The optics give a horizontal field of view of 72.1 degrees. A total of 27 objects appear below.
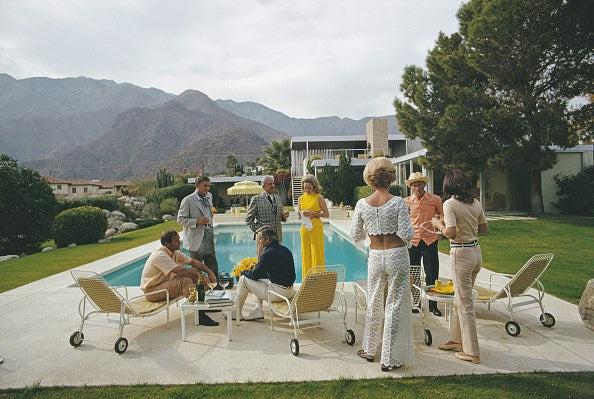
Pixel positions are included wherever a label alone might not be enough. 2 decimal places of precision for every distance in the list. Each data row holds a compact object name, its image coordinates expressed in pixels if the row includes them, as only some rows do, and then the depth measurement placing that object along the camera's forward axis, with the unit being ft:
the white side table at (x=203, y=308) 15.28
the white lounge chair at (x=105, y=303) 15.15
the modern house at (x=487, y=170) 62.69
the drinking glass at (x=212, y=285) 17.93
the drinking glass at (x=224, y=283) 19.39
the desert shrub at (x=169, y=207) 91.40
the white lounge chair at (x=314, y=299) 14.47
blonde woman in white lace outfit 12.17
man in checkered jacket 20.35
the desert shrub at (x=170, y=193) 99.19
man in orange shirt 18.15
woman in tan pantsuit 12.70
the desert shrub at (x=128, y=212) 94.07
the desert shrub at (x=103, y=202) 98.07
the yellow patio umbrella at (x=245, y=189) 84.63
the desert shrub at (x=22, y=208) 47.98
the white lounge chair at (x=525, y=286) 15.58
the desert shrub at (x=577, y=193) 57.88
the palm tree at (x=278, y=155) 134.41
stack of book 15.61
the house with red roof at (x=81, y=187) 193.77
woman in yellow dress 20.17
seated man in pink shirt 16.65
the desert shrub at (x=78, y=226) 48.06
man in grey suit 20.20
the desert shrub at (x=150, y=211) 94.38
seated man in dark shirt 15.83
